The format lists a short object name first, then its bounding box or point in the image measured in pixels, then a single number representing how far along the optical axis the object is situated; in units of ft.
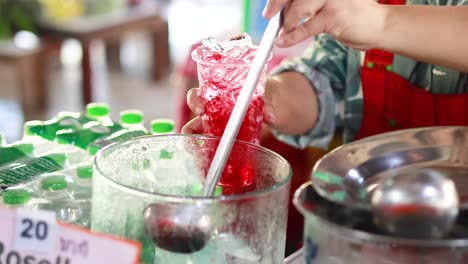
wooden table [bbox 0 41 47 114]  14.93
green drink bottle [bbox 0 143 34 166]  4.77
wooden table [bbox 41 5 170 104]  14.49
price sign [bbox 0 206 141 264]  3.37
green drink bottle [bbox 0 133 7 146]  5.00
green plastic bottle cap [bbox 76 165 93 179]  4.58
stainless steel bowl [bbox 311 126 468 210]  3.53
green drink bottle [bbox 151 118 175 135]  5.41
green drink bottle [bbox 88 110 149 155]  5.00
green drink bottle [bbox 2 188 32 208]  4.23
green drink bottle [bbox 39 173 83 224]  4.39
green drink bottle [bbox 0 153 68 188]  4.49
